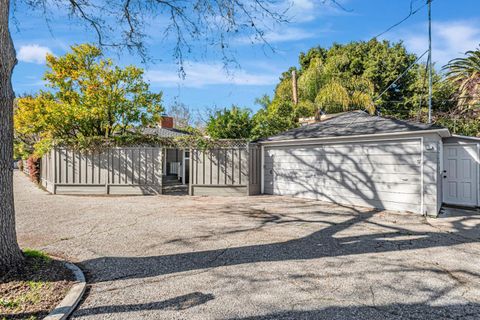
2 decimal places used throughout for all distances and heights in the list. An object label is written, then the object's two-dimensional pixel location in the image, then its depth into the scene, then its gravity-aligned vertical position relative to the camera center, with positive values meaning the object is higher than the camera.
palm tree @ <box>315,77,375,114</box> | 15.71 +3.57
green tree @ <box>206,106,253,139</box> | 12.10 +1.62
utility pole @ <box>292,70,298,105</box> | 16.92 +4.43
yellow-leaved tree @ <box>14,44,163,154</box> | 11.06 +2.55
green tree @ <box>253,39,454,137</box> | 15.02 +5.07
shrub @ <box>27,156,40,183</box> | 14.45 -0.33
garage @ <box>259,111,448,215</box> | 7.26 -0.01
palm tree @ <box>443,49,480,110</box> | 15.66 +5.38
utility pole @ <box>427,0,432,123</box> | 9.60 +4.64
